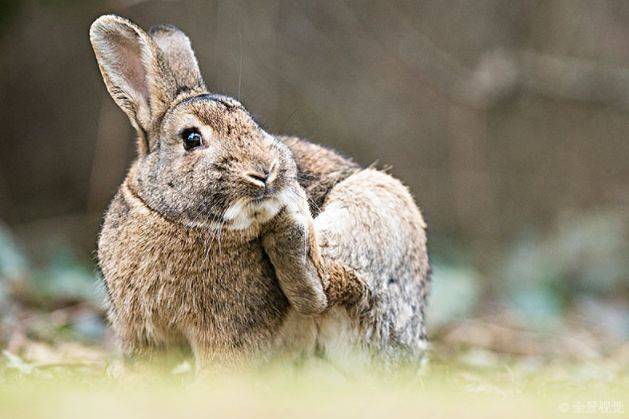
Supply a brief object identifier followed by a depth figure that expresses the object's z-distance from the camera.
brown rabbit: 9.25
